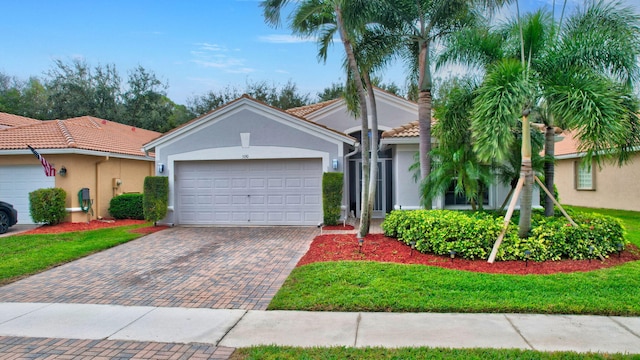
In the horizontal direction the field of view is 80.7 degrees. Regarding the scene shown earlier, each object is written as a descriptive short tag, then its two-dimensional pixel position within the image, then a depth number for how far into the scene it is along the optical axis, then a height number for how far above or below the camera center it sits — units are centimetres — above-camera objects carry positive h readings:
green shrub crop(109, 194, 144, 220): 1542 -87
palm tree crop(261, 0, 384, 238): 888 +397
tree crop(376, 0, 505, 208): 941 +410
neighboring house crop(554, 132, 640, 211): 1611 -13
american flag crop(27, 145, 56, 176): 1307 +75
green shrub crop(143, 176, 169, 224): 1292 -43
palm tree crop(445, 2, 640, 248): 687 +193
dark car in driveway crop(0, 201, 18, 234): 1255 -100
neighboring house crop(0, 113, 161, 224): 1378 +83
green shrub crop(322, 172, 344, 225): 1216 -44
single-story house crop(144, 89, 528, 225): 1270 +68
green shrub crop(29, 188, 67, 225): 1303 -63
